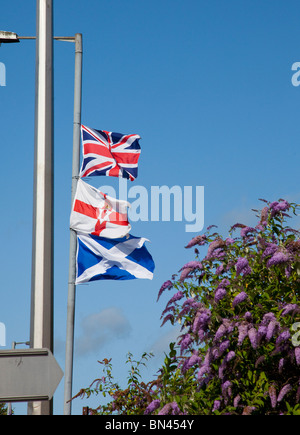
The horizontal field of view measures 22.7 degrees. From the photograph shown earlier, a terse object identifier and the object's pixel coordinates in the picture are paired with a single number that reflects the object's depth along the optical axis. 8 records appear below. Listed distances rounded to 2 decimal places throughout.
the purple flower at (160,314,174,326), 10.89
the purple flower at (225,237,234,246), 10.92
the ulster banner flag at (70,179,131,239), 14.48
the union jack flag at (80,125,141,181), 15.05
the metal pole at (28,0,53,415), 9.02
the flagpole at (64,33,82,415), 13.20
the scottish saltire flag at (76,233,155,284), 14.40
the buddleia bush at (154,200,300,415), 9.54
